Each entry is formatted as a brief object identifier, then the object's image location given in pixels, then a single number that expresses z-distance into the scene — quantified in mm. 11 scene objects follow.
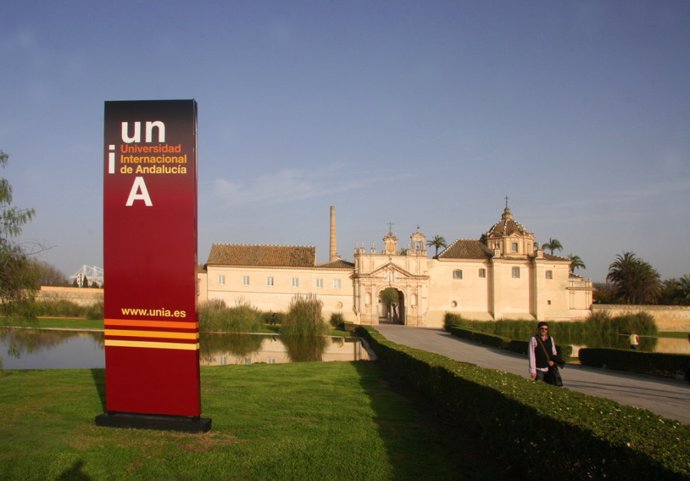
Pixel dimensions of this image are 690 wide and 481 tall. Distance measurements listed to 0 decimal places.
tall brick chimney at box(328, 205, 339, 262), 63281
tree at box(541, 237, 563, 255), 79556
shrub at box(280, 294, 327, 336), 36719
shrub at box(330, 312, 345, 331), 49131
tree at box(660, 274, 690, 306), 59438
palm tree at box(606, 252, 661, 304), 61094
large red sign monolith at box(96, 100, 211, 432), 8734
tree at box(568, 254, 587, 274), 77500
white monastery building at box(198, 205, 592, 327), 52188
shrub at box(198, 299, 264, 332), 36875
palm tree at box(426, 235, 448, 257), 84875
